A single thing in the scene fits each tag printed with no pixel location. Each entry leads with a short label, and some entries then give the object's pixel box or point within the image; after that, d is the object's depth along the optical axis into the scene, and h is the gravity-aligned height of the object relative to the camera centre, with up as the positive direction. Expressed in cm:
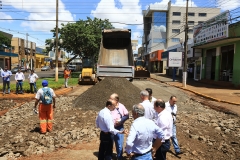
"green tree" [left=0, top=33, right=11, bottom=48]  3610 +519
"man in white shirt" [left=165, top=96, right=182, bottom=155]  443 -101
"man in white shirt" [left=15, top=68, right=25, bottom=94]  1160 -62
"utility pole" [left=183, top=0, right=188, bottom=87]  1578 +104
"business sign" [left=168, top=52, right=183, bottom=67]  2056 +111
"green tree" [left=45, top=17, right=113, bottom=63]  2371 +392
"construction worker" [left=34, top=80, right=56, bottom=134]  542 -116
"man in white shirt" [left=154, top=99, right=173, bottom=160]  324 -99
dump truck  1235 +145
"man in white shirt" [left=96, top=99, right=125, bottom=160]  347 -118
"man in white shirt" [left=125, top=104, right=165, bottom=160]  261 -96
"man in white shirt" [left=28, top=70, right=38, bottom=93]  1170 -68
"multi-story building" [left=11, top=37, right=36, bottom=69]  4705 +465
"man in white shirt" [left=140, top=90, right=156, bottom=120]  363 -81
